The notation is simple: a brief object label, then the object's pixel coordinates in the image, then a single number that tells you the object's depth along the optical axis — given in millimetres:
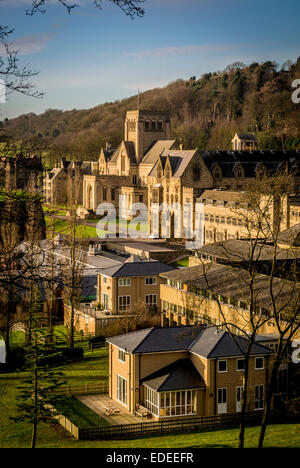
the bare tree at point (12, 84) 11000
